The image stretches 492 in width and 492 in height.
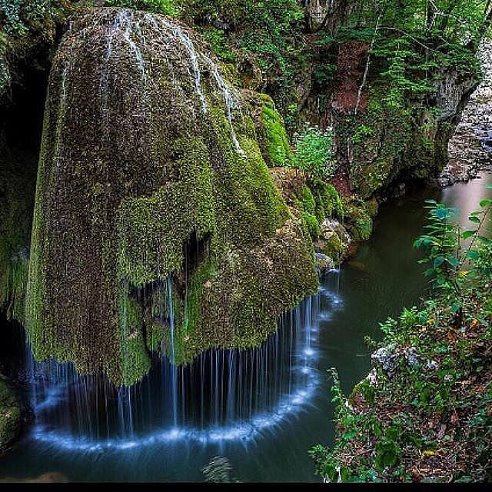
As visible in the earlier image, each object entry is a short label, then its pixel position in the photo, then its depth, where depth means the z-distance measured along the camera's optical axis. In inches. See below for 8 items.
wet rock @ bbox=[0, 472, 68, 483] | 215.9
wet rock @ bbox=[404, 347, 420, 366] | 160.4
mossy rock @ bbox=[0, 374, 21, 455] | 232.5
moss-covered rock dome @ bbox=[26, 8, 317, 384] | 195.8
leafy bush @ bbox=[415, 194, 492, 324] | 127.2
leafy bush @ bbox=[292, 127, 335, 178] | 405.7
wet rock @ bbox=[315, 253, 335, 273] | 405.1
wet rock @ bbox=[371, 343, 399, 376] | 170.7
